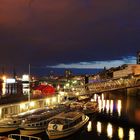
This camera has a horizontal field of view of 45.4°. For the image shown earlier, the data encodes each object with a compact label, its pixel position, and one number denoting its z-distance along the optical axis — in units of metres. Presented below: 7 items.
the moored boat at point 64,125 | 23.34
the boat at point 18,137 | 22.43
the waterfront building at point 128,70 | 74.51
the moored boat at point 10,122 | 23.91
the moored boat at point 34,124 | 23.72
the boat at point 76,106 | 34.88
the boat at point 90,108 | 34.15
